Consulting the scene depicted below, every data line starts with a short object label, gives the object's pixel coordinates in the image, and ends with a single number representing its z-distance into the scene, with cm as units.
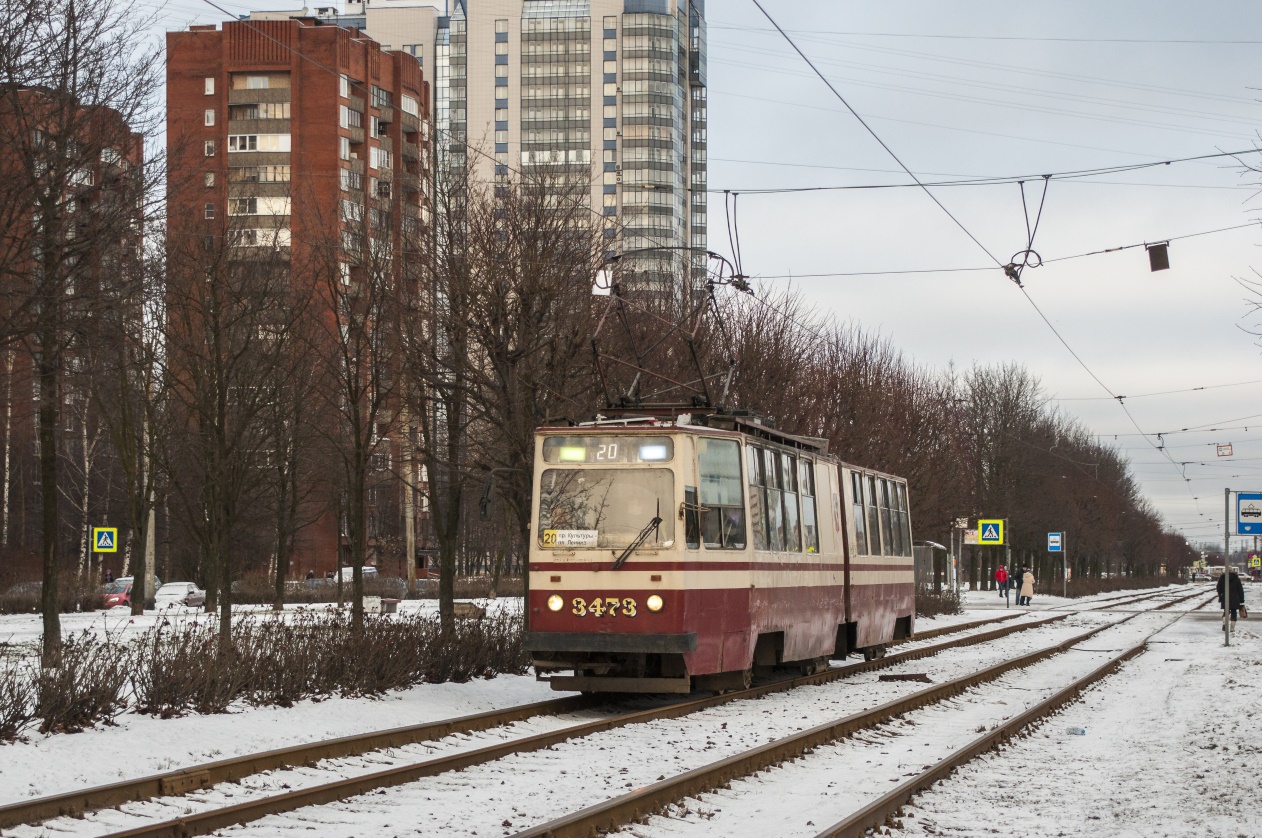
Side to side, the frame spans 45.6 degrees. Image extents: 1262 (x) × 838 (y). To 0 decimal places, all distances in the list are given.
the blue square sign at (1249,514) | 2902
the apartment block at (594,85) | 14375
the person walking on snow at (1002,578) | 6131
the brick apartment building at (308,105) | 8975
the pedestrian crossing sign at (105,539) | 3925
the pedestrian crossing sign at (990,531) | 4872
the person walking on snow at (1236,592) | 3925
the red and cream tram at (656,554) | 1551
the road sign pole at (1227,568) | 2942
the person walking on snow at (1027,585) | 5759
